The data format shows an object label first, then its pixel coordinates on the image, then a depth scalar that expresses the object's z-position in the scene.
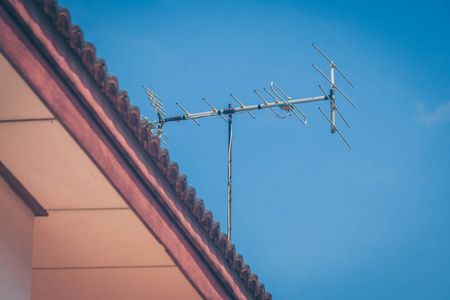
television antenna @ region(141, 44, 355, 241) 22.09
